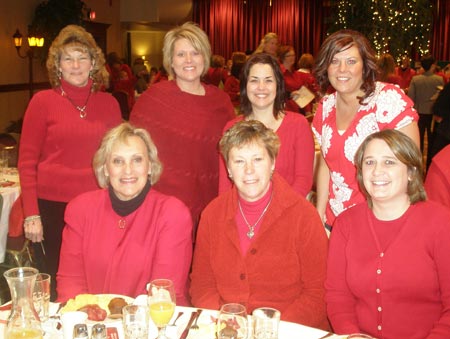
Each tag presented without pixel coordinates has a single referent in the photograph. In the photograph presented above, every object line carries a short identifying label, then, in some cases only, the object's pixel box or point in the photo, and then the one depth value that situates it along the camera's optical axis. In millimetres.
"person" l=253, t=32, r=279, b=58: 6782
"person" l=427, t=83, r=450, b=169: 5168
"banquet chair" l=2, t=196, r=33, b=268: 3920
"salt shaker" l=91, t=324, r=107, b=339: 1500
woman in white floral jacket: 2637
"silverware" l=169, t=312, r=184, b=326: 1788
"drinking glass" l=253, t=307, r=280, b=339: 1561
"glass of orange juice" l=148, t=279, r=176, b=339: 1628
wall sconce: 9625
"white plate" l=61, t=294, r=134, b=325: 1752
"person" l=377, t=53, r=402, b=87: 7148
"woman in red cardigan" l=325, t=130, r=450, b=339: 1998
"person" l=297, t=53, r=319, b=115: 6879
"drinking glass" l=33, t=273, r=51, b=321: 1700
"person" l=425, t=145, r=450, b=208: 2361
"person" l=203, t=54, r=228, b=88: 9336
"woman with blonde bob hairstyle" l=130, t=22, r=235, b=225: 3014
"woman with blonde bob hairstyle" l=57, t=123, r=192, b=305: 2301
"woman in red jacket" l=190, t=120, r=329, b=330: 2229
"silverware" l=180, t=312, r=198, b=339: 1718
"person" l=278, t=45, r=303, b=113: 6520
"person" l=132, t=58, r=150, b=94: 10383
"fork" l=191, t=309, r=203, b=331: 1749
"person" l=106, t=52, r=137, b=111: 10062
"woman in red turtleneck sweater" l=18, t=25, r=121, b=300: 3004
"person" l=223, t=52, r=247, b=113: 8284
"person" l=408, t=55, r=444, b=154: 8203
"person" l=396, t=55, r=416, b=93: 10422
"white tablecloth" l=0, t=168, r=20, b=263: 3847
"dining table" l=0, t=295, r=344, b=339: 1707
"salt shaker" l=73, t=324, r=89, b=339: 1498
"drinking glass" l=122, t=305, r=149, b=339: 1560
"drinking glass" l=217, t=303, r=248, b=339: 1523
